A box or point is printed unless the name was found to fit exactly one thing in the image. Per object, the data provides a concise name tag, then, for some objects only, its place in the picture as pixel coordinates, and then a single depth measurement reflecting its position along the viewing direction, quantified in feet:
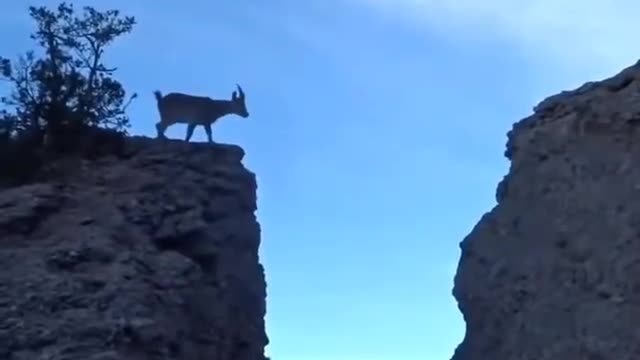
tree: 104.63
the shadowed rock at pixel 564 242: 79.20
